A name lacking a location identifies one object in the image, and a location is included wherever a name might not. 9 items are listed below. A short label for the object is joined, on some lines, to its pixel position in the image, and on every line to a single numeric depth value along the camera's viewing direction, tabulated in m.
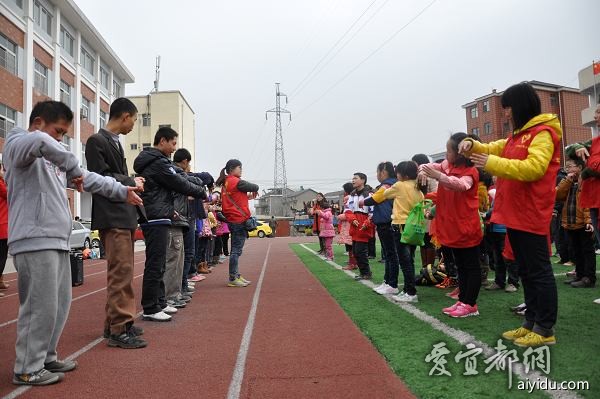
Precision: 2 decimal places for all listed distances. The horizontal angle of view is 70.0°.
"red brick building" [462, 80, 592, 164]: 42.69
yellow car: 39.44
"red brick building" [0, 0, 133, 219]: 20.61
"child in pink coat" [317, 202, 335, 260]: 12.53
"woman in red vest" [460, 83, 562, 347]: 3.30
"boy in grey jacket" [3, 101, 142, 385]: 2.90
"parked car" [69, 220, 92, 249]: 17.63
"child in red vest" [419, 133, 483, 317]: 4.41
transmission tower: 52.46
